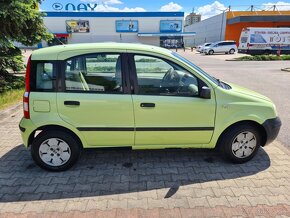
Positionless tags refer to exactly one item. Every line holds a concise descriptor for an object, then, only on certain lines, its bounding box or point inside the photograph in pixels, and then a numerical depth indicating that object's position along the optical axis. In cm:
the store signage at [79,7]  4997
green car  346
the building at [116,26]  4900
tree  732
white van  2925
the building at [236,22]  4062
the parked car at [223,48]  3359
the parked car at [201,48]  3621
